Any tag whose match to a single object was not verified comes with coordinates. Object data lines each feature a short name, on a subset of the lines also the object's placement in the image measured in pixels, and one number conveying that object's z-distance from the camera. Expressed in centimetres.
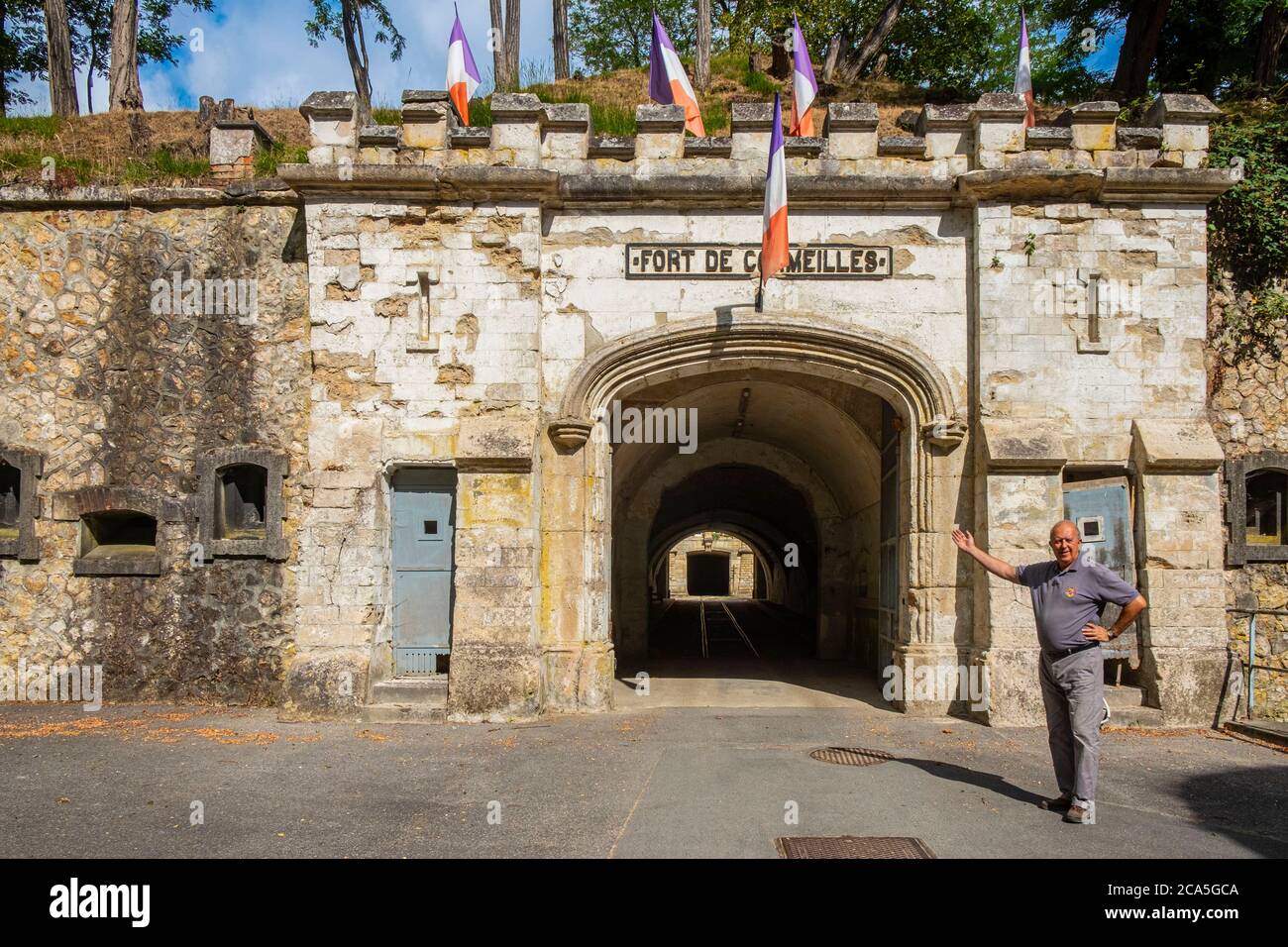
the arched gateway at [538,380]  903
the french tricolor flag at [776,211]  884
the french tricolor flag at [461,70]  1138
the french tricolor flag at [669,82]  1194
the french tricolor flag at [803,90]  1166
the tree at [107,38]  2528
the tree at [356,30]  2375
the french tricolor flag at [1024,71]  1320
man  566
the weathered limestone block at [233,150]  1062
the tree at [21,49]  2233
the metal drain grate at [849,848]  496
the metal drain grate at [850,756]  734
